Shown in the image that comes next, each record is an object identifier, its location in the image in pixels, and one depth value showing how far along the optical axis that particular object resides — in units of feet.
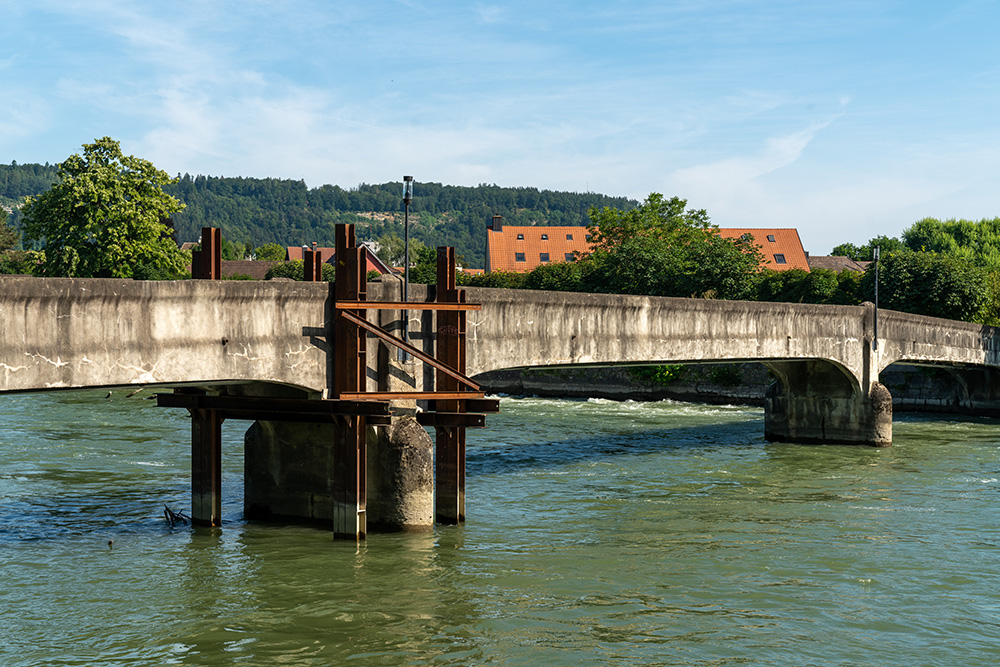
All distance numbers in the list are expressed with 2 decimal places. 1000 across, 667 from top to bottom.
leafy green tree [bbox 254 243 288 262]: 491.72
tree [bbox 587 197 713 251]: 242.17
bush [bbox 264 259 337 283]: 292.86
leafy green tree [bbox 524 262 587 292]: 222.28
